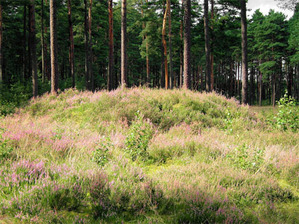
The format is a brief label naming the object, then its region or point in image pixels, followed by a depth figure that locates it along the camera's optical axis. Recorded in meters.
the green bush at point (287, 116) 8.09
